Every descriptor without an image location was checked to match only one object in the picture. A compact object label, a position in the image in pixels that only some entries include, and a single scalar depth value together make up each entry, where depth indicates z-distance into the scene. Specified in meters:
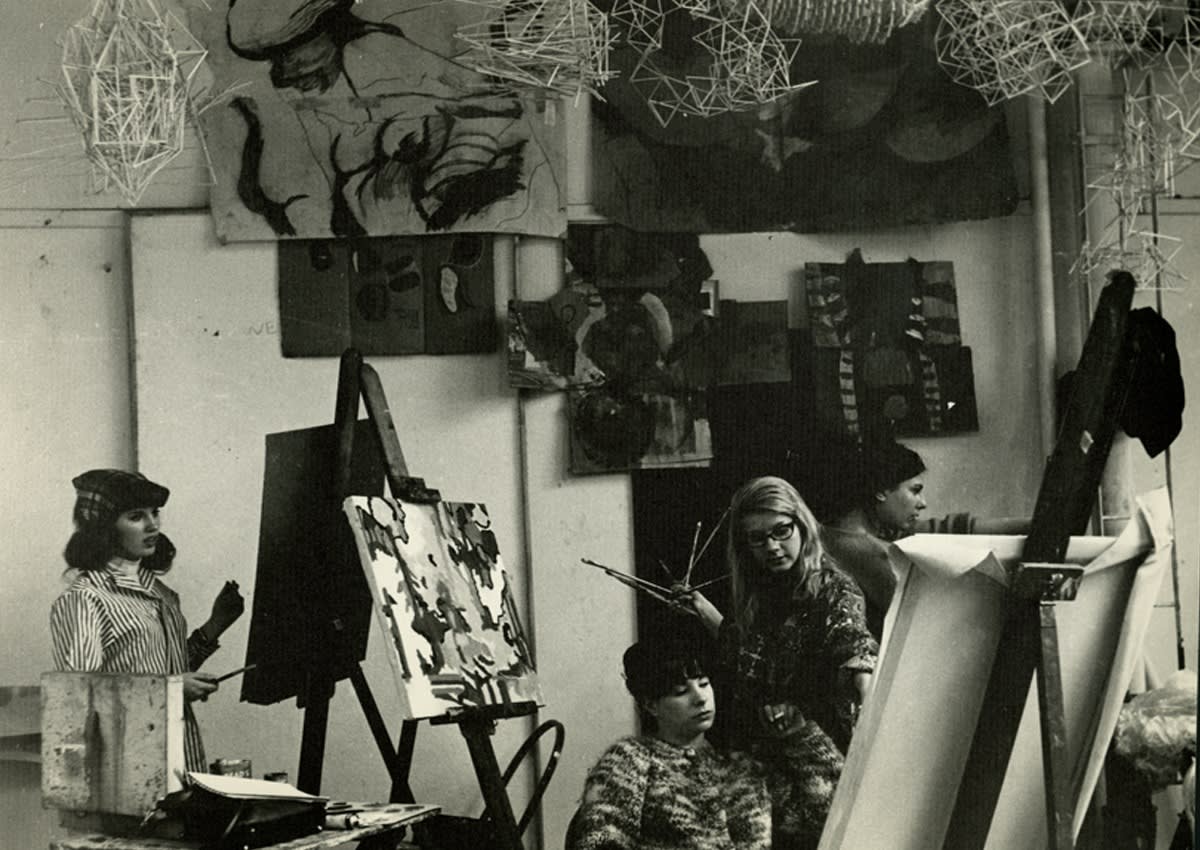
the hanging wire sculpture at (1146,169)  3.84
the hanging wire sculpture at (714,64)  3.91
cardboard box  3.20
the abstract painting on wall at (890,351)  4.20
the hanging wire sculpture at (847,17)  3.87
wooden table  3.06
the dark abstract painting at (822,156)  4.10
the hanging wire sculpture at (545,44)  3.74
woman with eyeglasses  4.24
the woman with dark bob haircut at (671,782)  3.95
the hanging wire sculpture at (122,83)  3.39
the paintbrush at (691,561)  4.26
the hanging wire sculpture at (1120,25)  3.64
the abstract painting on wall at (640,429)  4.24
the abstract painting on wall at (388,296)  4.15
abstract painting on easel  3.50
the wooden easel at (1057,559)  2.92
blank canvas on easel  3.01
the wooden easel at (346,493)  3.72
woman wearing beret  3.89
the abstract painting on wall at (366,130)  4.00
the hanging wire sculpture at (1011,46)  3.66
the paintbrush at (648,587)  4.27
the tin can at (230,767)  3.37
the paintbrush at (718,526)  4.27
